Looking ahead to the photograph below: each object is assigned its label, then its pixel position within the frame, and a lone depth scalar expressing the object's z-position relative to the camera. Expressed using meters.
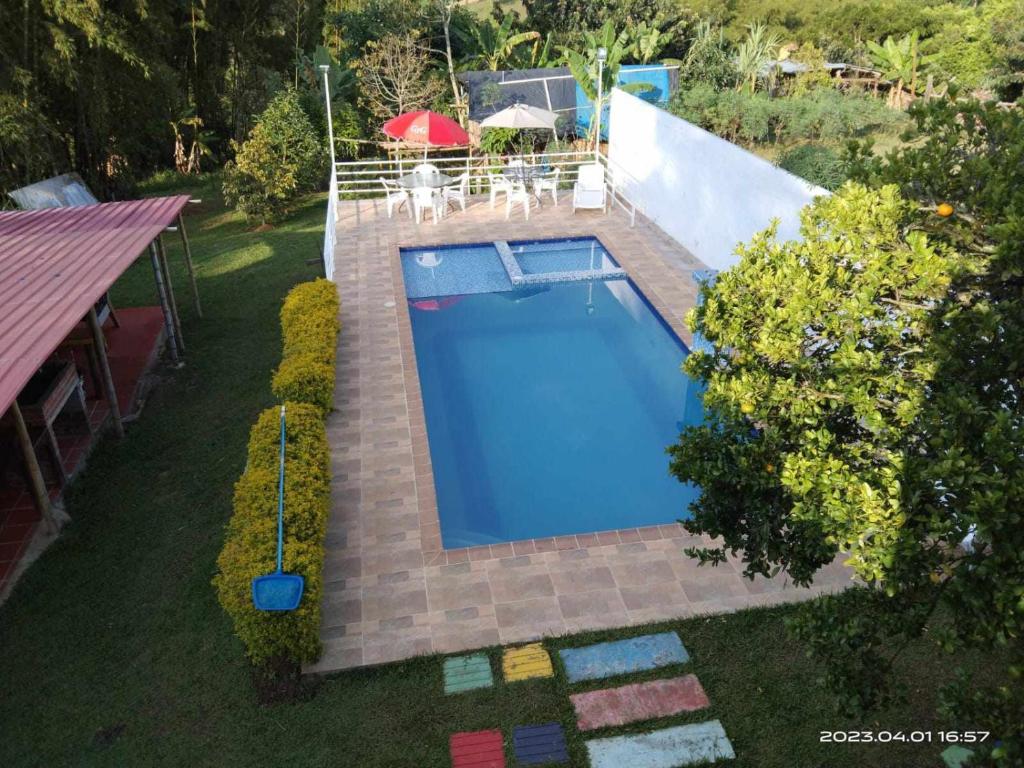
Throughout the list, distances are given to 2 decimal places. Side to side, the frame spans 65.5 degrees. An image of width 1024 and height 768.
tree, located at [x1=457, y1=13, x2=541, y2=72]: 27.81
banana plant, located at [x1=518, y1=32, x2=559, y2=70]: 28.32
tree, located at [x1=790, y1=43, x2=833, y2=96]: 30.32
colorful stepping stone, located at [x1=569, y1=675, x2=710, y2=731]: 6.09
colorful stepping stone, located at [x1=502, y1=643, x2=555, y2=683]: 6.47
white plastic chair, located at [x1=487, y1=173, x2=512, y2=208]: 18.70
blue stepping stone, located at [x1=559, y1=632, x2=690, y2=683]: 6.52
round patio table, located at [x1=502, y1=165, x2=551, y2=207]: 19.02
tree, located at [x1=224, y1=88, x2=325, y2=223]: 18.98
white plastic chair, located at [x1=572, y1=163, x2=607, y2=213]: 18.39
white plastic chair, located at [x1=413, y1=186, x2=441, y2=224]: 18.17
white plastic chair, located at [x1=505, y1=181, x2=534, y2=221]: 18.19
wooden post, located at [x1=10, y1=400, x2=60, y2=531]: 7.79
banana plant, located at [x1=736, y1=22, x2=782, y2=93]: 28.50
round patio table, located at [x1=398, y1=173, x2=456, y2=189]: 18.33
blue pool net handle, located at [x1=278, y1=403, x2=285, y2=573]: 6.57
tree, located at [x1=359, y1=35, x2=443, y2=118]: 23.22
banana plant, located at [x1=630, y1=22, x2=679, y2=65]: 29.21
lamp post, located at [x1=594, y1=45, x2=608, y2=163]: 17.55
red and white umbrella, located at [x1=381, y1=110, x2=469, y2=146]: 17.97
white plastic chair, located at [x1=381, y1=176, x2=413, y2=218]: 18.67
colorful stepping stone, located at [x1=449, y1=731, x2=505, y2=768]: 5.75
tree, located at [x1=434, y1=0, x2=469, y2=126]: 24.69
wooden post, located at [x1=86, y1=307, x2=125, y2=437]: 9.88
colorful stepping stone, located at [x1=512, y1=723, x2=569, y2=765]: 5.77
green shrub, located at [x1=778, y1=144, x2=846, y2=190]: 14.67
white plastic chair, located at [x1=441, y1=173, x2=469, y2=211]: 18.64
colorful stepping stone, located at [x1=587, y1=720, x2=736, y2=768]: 5.75
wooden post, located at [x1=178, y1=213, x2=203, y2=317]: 13.38
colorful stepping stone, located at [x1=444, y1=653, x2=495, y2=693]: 6.38
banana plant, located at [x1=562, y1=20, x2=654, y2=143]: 23.22
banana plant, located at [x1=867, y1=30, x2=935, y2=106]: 33.06
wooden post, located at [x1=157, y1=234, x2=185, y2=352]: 12.19
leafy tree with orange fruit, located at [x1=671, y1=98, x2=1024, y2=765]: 3.46
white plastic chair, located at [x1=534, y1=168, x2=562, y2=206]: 18.67
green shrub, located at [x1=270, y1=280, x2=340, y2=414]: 9.45
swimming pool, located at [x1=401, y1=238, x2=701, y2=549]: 9.37
